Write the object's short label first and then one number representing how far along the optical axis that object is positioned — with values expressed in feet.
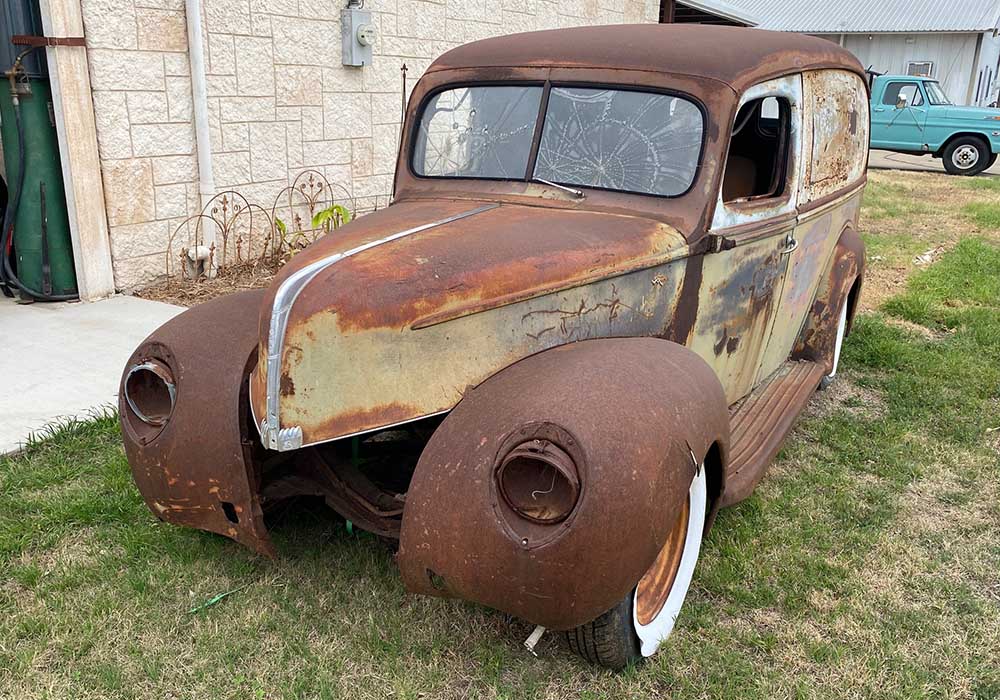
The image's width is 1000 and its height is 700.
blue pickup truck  52.37
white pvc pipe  20.67
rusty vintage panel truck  7.38
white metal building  89.10
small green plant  23.43
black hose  18.69
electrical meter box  24.68
